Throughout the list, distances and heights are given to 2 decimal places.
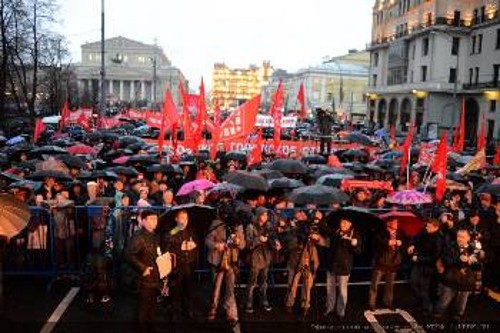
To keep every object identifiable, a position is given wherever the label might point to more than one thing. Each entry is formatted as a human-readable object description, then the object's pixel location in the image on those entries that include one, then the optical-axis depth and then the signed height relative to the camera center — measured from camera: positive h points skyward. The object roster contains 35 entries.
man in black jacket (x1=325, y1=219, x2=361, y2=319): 7.97 -2.10
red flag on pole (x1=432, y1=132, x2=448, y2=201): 10.35 -1.10
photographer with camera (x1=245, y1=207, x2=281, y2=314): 8.11 -2.04
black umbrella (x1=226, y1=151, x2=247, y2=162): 16.97 -1.61
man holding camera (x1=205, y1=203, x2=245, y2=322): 7.78 -2.08
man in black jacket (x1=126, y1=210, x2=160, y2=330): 6.97 -1.95
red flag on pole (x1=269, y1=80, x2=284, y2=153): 17.05 -0.31
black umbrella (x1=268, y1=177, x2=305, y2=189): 11.16 -1.57
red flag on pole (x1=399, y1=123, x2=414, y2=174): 14.05 -1.18
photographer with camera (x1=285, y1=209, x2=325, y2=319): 8.09 -2.19
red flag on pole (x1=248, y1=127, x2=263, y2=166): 14.92 -1.33
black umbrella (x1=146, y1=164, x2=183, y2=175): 13.04 -1.56
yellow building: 187.34 +7.07
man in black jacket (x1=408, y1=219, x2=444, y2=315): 8.25 -2.25
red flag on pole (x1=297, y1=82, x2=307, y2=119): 20.43 +0.15
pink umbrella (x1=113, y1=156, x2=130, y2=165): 14.94 -1.59
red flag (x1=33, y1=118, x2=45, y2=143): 20.62 -1.22
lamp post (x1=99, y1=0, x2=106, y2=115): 31.50 +0.32
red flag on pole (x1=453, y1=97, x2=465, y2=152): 17.58 -1.13
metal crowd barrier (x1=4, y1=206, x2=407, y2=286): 8.98 -2.21
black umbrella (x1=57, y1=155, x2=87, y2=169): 13.22 -1.47
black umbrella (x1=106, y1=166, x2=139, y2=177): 12.51 -1.58
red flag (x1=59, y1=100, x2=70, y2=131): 26.58 -0.95
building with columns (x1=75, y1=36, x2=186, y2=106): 127.56 +6.77
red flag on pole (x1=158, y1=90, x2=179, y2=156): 15.15 -0.36
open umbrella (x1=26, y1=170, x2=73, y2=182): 11.13 -1.53
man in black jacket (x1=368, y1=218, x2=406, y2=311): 8.14 -2.10
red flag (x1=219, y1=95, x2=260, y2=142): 13.15 -0.42
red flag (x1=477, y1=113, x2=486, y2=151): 17.23 -0.89
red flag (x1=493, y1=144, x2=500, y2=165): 15.58 -1.31
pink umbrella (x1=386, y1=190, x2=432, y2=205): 9.74 -1.55
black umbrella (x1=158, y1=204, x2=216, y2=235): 7.59 -1.59
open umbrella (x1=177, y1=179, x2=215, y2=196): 10.02 -1.49
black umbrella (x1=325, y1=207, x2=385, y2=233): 7.99 -1.60
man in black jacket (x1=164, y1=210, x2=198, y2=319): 7.53 -1.98
